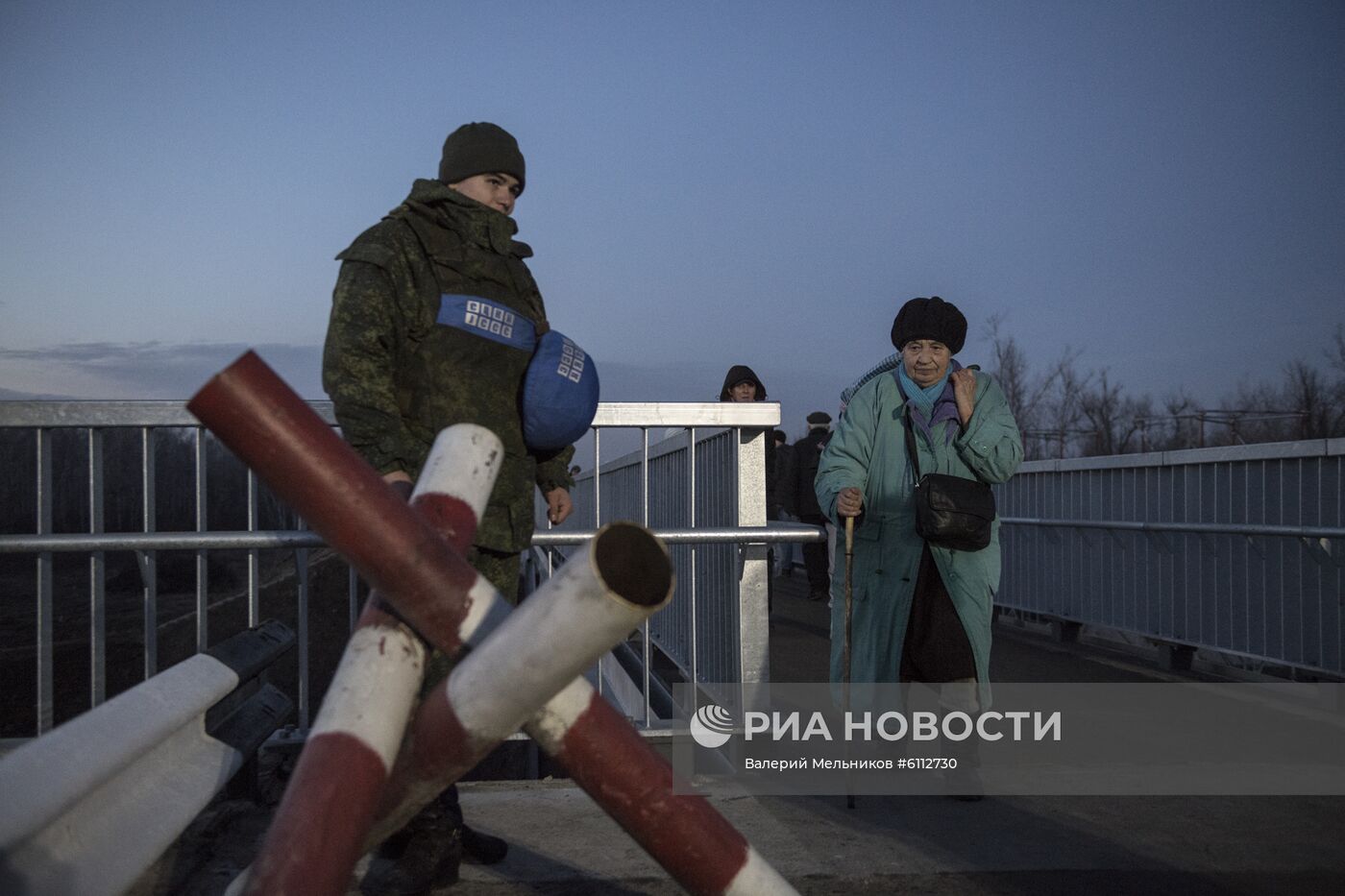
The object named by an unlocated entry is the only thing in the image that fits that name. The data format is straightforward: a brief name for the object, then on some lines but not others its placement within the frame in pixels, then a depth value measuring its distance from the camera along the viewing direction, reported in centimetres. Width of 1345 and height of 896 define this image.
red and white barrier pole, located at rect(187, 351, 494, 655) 150
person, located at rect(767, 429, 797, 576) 1233
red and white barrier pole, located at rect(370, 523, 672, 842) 134
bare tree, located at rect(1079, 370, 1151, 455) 4235
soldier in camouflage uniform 287
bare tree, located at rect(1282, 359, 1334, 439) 3503
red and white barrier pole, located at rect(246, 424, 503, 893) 136
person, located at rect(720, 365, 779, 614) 924
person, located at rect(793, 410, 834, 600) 1207
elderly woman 445
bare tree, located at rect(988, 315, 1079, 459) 3807
